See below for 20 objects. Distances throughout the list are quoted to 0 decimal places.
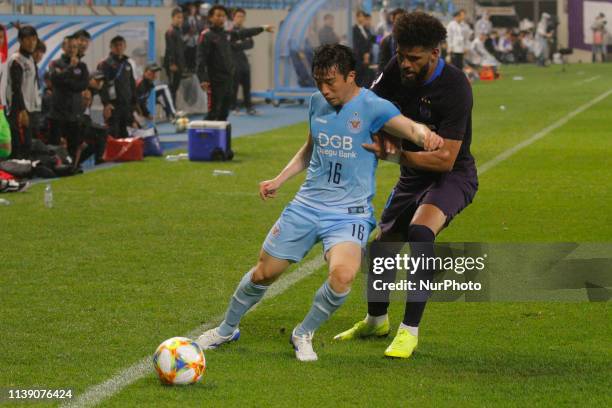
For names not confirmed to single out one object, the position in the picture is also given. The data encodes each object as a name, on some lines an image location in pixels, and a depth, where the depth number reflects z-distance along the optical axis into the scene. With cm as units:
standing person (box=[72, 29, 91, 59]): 1867
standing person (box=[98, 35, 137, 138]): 2038
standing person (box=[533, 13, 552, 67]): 5831
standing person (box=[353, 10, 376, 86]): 2976
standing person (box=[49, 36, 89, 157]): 1808
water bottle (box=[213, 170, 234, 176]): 1733
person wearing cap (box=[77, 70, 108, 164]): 1841
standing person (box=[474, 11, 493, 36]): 5697
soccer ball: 663
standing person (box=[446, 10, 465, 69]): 3762
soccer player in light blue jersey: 705
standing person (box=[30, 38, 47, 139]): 1702
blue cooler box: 1891
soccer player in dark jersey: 721
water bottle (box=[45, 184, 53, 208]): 1402
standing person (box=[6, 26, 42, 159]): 1662
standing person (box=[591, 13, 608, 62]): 6184
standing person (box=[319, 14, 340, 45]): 3228
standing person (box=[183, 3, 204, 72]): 2781
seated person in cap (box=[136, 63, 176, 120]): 2254
